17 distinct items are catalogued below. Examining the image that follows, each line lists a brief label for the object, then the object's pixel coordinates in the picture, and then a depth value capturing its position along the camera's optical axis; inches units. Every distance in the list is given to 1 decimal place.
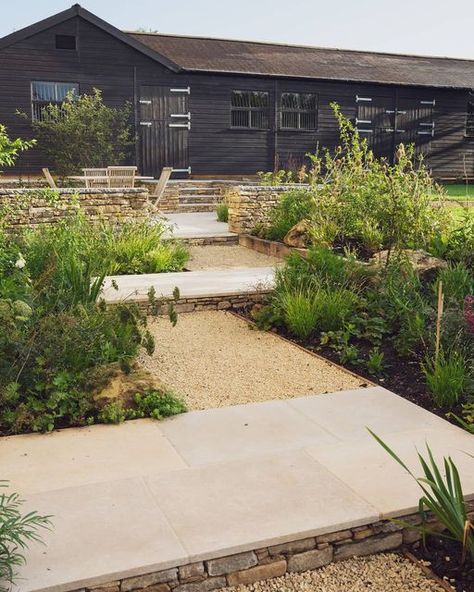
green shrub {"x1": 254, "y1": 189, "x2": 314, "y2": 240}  422.9
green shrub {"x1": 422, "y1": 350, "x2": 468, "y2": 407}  181.5
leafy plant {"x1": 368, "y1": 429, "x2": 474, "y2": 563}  116.3
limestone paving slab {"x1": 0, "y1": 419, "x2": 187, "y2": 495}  136.9
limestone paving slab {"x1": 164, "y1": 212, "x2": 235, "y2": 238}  462.6
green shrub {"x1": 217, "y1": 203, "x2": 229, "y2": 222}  551.2
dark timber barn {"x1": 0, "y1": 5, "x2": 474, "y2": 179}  707.4
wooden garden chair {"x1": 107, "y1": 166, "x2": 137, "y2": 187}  573.5
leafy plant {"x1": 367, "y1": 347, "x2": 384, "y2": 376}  207.6
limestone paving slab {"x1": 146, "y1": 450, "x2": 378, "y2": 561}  114.3
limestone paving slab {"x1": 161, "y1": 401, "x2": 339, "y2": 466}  150.4
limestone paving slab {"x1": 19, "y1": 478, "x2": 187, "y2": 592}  103.3
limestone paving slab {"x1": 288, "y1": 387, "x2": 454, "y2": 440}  164.7
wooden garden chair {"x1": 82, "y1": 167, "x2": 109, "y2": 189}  557.2
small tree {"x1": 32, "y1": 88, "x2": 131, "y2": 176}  683.2
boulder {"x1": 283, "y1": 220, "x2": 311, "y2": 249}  383.7
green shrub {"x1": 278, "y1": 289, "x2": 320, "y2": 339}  242.5
